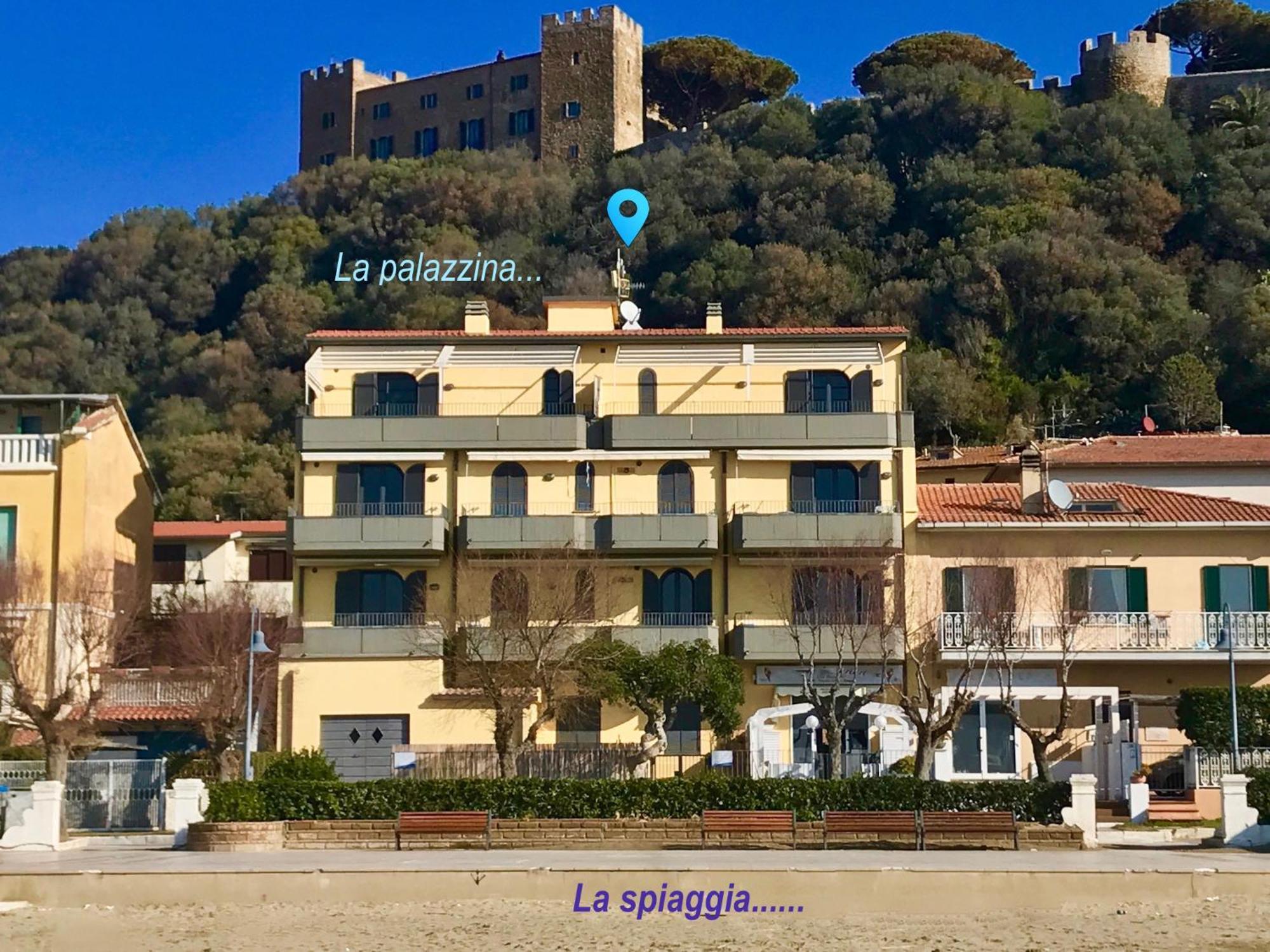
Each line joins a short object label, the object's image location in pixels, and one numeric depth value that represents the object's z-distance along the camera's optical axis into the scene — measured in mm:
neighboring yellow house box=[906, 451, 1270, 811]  43938
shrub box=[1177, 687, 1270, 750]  40188
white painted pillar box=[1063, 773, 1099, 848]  34406
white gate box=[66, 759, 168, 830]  38469
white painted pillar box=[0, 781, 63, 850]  35062
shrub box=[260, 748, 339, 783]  38500
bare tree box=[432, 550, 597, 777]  42219
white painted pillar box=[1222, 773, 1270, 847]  34438
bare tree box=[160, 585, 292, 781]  42188
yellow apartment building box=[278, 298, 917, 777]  47031
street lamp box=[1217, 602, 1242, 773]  38438
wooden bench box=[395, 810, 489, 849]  34250
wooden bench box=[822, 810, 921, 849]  33594
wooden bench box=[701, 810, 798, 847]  34156
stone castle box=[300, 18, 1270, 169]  111062
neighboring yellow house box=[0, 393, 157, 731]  47875
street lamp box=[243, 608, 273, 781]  38188
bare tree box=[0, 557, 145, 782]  42219
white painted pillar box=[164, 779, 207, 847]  36812
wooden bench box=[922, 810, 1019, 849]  33375
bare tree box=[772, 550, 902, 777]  45375
